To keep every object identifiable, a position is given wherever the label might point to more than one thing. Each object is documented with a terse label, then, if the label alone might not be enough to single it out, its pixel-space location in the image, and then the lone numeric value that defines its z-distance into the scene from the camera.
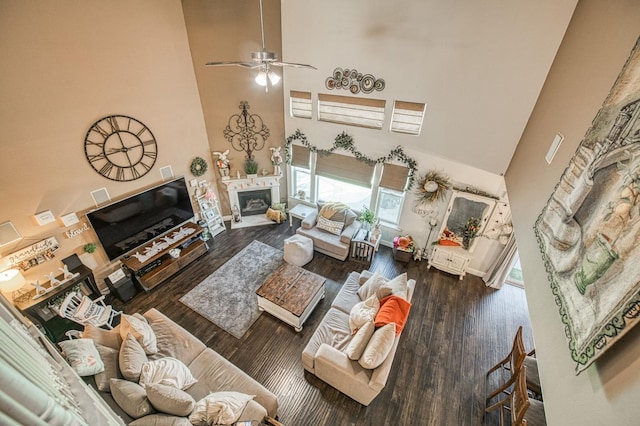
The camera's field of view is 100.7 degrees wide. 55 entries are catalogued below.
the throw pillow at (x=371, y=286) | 3.91
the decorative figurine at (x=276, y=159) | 6.04
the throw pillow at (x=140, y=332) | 3.05
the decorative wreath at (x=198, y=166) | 5.52
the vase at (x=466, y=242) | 5.00
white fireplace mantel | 6.16
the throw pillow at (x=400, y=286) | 3.62
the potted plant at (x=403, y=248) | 5.46
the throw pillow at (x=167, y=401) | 2.38
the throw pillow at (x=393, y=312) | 3.28
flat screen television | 4.27
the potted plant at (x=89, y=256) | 4.16
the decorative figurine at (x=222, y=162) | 5.80
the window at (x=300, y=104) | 5.47
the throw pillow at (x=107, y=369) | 2.48
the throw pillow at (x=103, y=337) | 2.89
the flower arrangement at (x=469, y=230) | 4.87
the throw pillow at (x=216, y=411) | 2.40
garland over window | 5.06
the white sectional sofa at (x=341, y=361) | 3.04
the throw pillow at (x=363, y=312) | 3.49
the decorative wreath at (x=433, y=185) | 4.91
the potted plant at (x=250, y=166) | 6.01
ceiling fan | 2.64
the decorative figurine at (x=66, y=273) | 3.91
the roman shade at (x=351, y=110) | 4.96
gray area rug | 4.29
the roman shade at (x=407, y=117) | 4.64
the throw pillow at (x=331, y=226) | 5.61
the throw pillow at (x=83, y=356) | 2.37
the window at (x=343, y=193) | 6.16
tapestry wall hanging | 1.17
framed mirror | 4.79
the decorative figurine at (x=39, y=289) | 3.63
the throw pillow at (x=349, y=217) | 5.72
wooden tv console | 4.57
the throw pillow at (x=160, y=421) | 2.24
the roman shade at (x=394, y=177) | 5.20
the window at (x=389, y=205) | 5.57
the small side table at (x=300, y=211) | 6.15
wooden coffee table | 4.01
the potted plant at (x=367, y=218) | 5.67
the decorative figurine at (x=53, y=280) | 3.77
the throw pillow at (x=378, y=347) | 2.98
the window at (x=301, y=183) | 6.52
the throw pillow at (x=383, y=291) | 3.65
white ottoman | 5.21
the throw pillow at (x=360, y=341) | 3.13
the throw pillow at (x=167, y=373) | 2.70
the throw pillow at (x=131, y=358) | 2.65
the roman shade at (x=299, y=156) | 6.05
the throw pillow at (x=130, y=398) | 2.32
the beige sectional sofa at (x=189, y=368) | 2.37
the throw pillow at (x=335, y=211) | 5.68
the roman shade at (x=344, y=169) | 5.57
